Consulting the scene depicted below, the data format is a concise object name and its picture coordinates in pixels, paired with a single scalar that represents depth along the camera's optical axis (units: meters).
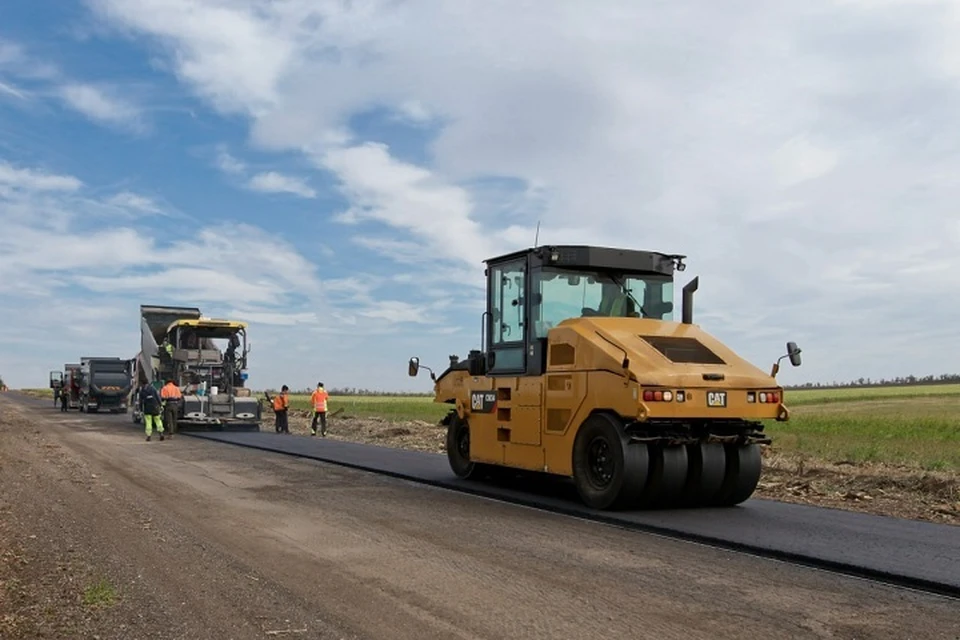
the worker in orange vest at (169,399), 23.05
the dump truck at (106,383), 38.59
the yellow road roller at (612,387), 9.09
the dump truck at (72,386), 41.25
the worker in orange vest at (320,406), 23.84
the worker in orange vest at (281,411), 25.39
